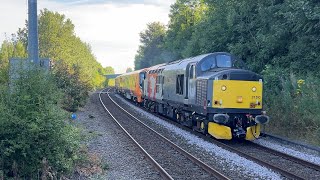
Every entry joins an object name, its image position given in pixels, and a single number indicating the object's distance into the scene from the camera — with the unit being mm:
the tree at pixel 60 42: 32125
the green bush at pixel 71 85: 26520
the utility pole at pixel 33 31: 11848
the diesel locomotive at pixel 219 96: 14578
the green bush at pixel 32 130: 8297
